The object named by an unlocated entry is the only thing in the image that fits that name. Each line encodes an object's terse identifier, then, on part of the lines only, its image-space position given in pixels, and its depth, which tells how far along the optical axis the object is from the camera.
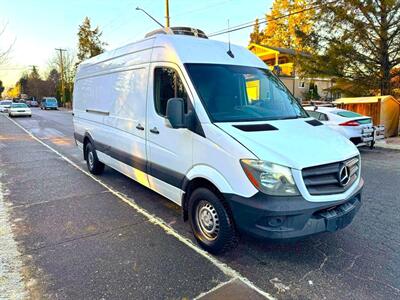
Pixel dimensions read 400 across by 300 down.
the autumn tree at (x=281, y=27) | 37.71
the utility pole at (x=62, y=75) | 55.94
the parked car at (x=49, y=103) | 47.19
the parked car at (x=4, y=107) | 40.15
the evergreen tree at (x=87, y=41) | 49.41
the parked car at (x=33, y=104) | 62.67
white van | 2.90
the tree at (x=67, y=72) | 56.84
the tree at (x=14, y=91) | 101.99
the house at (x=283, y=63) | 33.78
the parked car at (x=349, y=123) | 9.86
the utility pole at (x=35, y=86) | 78.72
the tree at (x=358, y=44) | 14.92
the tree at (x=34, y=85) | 78.62
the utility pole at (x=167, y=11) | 20.92
